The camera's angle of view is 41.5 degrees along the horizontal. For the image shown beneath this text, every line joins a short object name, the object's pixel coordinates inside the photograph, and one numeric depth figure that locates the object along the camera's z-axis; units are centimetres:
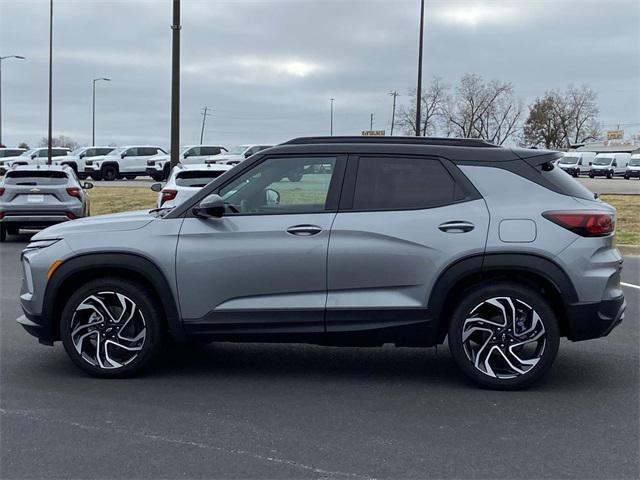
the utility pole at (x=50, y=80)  4269
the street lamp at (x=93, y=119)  7504
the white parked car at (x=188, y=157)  4306
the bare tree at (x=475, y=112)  7775
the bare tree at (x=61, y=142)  14185
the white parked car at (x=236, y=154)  4000
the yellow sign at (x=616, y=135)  12325
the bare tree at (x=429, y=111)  7475
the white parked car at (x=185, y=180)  1423
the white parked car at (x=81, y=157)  4738
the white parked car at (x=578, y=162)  6402
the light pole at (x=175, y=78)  2037
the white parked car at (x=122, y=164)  4594
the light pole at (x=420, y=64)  3322
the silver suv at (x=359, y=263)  576
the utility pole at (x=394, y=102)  7896
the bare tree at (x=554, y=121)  10606
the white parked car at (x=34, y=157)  4788
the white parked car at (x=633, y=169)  6398
